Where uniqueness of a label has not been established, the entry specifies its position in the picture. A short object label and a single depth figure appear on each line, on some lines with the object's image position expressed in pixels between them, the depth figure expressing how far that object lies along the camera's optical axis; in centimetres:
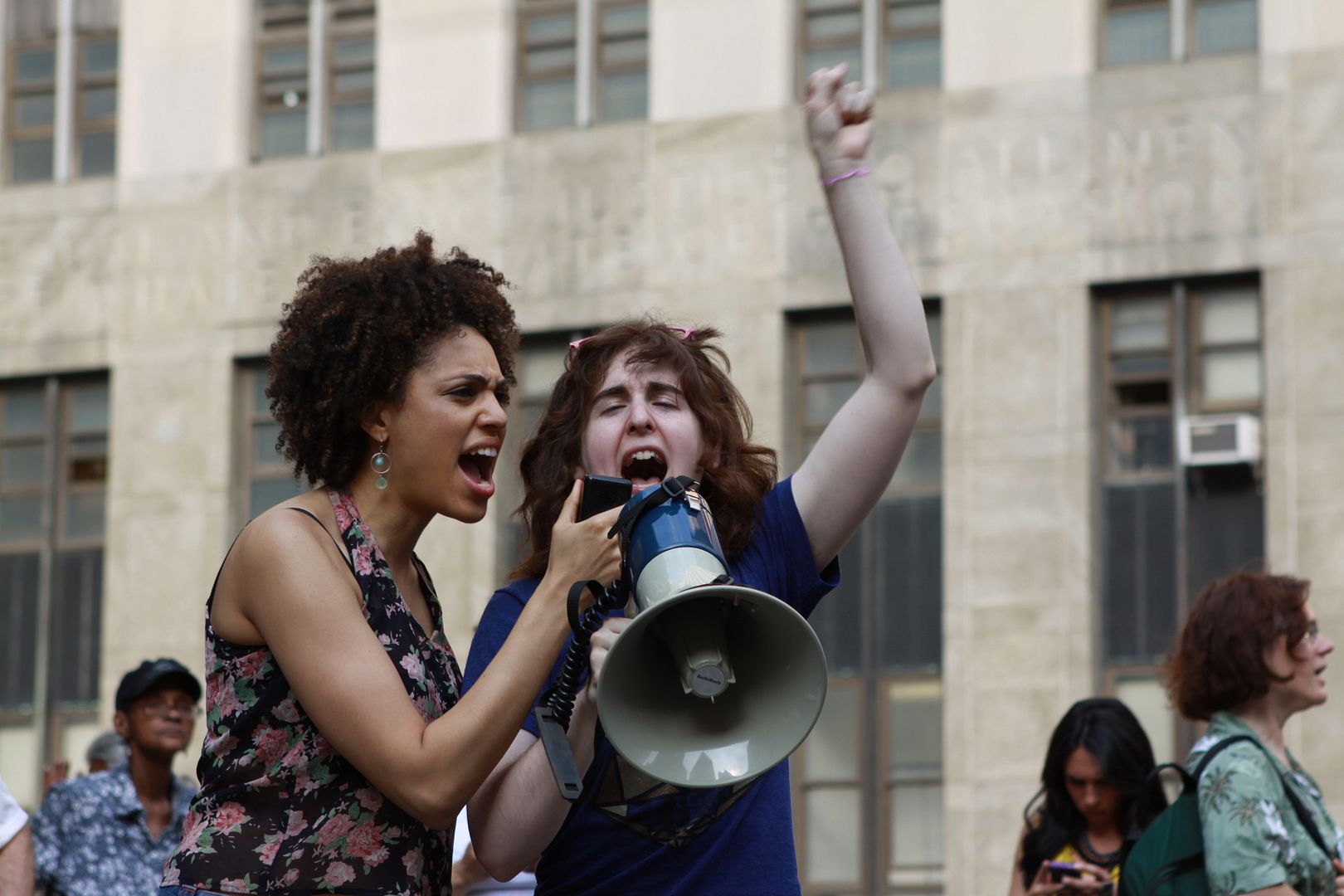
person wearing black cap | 898
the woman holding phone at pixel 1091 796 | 787
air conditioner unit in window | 1775
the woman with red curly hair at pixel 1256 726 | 570
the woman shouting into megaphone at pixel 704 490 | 397
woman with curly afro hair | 379
